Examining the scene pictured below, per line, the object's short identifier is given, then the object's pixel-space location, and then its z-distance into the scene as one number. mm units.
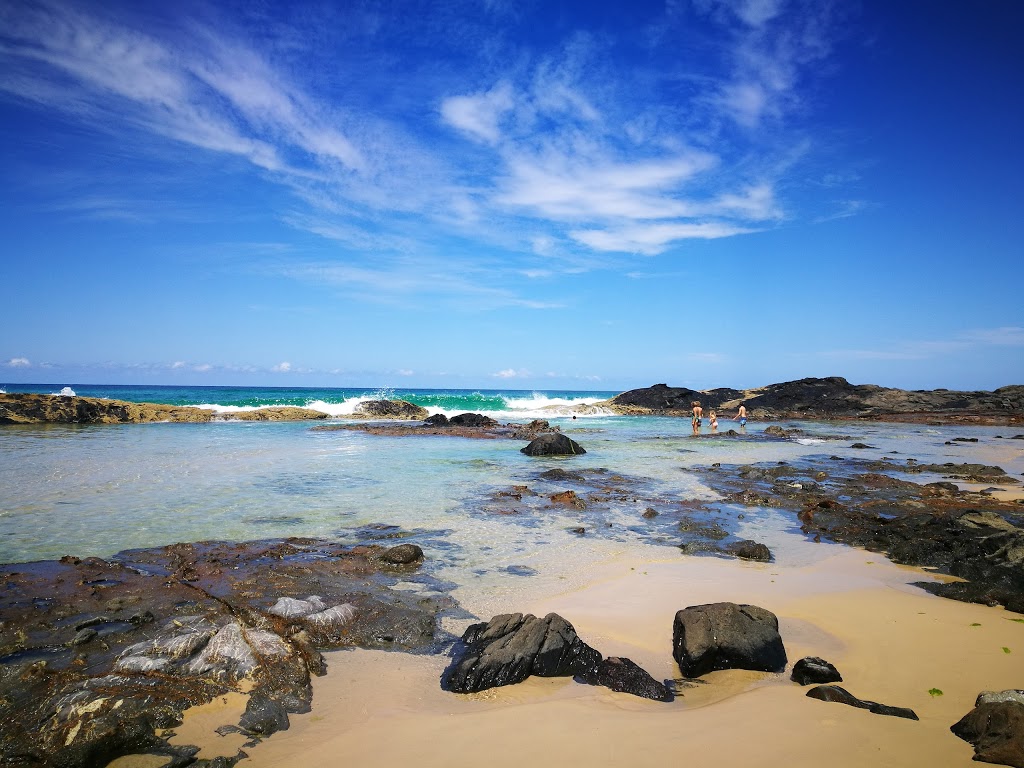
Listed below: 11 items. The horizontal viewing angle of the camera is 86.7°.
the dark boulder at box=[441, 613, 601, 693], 4418
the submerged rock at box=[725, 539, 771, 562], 8000
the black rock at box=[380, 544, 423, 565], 7582
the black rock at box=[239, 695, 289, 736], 3739
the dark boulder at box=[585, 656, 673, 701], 4254
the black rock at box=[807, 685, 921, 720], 3842
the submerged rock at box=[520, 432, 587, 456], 20859
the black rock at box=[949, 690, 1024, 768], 3146
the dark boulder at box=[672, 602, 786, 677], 4648
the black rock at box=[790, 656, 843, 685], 4379
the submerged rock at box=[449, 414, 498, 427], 34625
